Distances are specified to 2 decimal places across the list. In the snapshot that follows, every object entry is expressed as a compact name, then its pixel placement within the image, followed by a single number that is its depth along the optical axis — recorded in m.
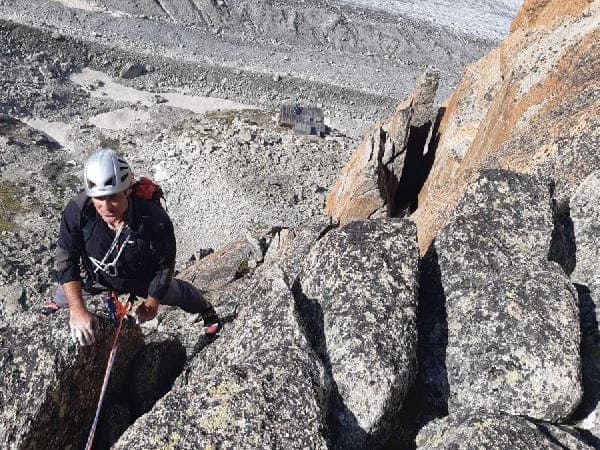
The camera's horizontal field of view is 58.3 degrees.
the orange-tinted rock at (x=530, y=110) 10.18
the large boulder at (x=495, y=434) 5.22
